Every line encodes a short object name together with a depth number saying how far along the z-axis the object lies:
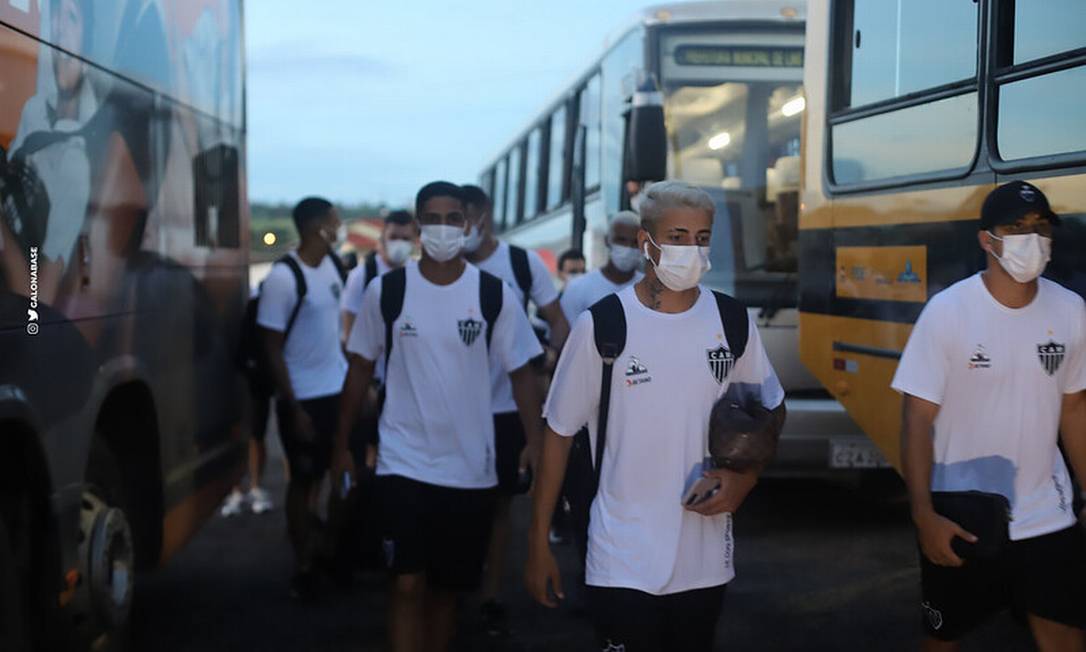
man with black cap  3.91
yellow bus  4.70
